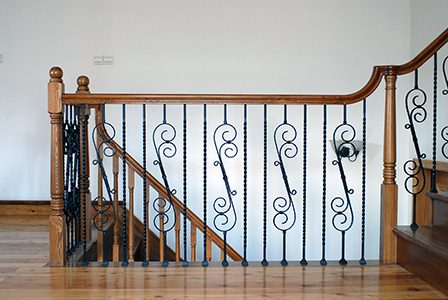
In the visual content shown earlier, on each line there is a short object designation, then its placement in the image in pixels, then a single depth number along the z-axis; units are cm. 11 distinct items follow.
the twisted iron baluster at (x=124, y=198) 244
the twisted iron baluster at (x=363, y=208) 241
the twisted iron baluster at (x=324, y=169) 243
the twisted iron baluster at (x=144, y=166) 242
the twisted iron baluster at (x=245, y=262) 243
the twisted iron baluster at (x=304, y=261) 244
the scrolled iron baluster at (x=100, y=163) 249
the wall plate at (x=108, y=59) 413
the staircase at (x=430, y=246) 202
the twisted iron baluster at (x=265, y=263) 244
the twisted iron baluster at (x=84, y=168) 244
